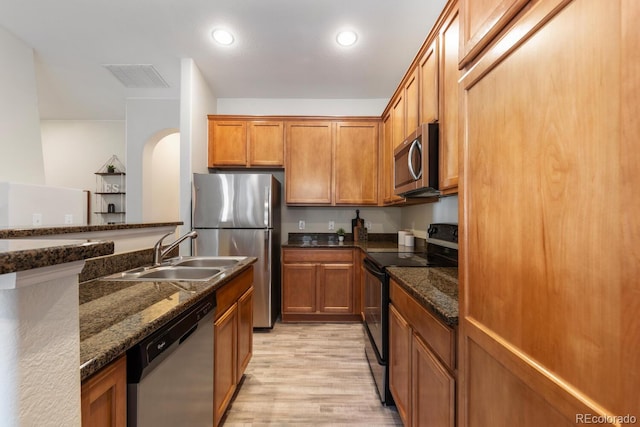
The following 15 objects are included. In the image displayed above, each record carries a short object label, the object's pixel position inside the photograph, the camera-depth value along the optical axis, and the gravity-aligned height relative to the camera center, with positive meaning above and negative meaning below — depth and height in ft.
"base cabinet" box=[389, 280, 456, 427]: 3.36 -2.14
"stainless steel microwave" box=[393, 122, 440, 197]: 5.67 +1.21
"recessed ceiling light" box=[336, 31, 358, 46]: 7.88 +5.17
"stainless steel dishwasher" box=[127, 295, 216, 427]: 2.75 -1.84
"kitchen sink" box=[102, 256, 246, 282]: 5.09 -1.06
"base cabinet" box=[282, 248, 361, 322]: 10.47 -2.47
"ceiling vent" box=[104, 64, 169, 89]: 9.98 +5.38
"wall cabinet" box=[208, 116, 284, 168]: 11.12 +3.01
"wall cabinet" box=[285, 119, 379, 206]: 11.18 +2.23
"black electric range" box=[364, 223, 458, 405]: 5.96 -1.46
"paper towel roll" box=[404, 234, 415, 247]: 9.91 -0.78
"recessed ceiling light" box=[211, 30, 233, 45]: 7.89 +5.20
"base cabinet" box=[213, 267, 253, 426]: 4.82 -2.39
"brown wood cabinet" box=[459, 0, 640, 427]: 1.42 +0.00
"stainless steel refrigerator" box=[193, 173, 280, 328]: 9.61 -0.11
